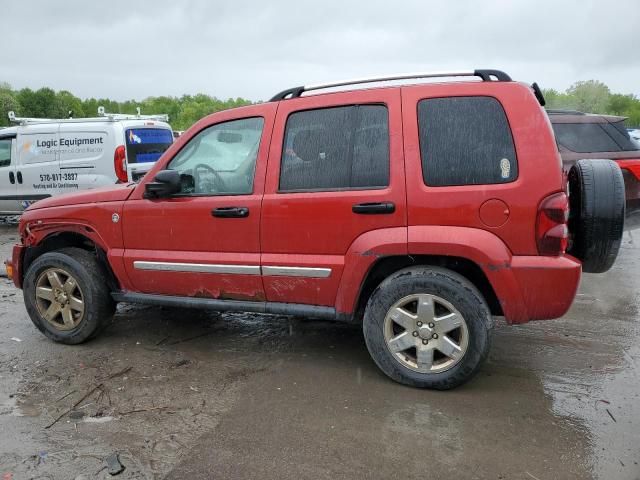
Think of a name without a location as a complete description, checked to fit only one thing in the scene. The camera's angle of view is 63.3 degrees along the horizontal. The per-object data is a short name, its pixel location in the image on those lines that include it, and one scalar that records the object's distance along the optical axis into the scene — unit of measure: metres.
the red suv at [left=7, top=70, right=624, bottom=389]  3.09
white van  9.07
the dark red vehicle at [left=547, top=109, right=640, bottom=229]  6.46
